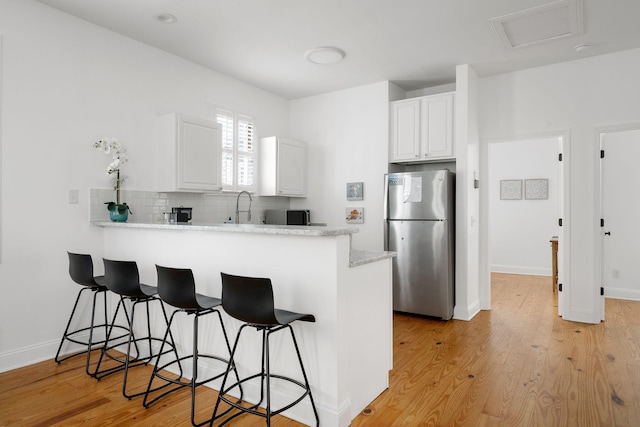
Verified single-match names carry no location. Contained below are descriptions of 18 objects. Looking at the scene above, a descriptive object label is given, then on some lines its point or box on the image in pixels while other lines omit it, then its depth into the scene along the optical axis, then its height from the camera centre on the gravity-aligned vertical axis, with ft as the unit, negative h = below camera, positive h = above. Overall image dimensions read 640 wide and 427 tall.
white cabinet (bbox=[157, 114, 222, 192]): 12.60 +2.04
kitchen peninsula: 6.93 -1.64
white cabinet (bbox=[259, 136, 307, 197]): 16.52 +2.08
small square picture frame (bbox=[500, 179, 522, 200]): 23.27 +1.54
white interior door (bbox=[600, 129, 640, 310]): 16.56 +0.06
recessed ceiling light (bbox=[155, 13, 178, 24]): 10.71 +5.56
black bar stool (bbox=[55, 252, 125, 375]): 9.53 -1.69
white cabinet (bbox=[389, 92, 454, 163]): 14.85 +3.42
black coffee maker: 11.84 +0.00
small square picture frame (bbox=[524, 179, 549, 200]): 22.50 +1.50
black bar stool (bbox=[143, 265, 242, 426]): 7.36 -1.62
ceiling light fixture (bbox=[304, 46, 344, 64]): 12.91 +5.51
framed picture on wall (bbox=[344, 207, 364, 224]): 16.73 -0.06
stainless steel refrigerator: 14.08 -0.94
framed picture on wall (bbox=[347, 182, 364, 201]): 16.74 +1.01
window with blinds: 15.39 +2.61
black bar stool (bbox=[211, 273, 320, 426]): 6.33 -1.62
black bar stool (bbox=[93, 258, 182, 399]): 8.54 -1.70
